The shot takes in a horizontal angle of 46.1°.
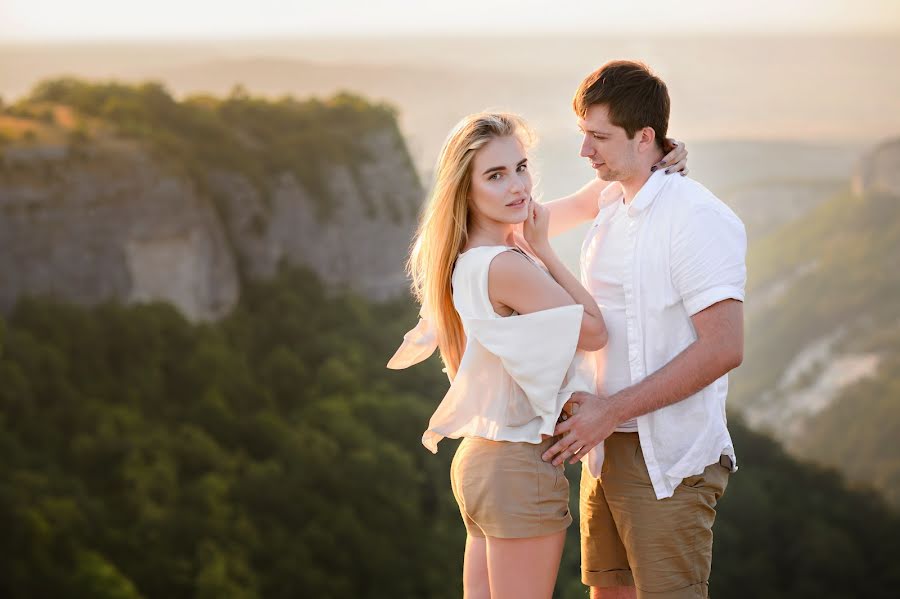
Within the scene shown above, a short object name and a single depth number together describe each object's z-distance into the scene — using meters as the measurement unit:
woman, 3.88
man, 3.90
